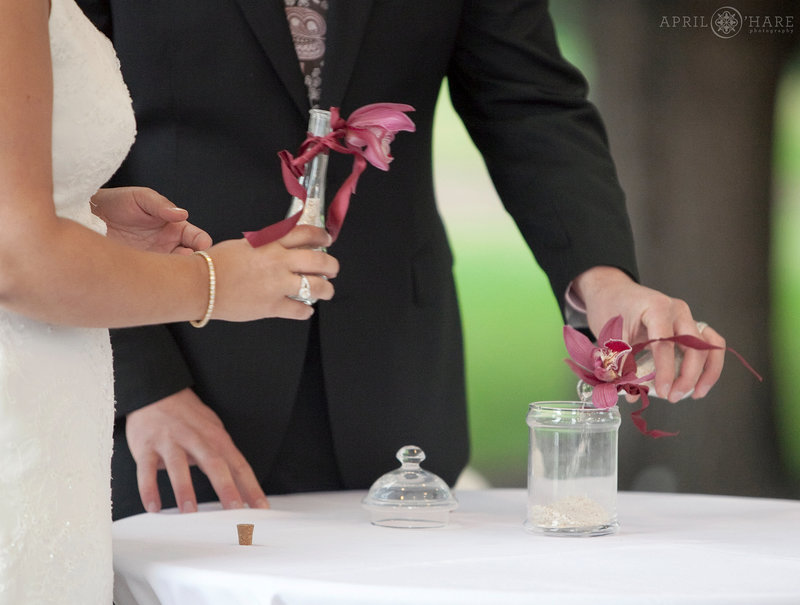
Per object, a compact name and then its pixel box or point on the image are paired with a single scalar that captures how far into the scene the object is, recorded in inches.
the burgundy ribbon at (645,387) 121.8
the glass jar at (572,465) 119.8
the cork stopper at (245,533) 117.3
